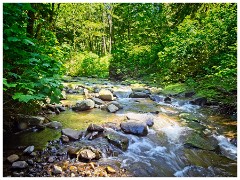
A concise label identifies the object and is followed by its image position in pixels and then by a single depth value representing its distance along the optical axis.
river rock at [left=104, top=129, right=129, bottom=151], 3.20
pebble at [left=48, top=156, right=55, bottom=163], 2.68
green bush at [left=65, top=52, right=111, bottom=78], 12.80
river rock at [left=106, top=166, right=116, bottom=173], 2.56
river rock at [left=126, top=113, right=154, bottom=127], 4.13
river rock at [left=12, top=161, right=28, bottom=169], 2.48
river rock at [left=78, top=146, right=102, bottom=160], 2.74
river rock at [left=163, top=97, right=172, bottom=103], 6.09
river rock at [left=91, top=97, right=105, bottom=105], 5.38
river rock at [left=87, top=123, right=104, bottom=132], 3.58
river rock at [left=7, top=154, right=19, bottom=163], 2.59
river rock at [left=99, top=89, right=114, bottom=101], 5.89
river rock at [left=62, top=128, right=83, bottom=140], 3.33
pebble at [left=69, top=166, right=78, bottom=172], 2.53
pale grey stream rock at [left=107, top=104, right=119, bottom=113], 4.85
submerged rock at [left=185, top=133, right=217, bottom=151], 3.37
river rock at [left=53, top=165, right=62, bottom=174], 2.47
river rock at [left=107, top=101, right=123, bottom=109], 5.19
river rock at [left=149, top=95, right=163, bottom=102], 6.21
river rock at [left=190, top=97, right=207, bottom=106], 5.58
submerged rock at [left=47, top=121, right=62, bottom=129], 3.73
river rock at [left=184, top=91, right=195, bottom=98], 6.41
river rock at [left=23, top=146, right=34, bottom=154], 2.83
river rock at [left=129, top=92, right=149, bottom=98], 6.47
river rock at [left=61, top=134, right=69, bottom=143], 3.22
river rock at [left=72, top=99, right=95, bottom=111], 4.87
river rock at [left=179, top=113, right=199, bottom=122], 4.55
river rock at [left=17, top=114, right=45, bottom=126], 3.64
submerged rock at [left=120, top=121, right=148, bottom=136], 3.64
